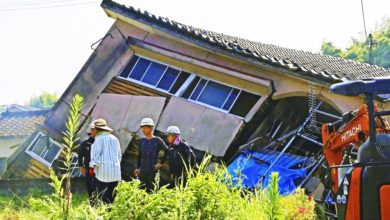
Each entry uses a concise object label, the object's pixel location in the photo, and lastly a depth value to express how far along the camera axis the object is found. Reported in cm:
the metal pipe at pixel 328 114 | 1060
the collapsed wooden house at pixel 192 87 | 1143
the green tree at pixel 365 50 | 5474
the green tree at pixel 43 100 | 7554
